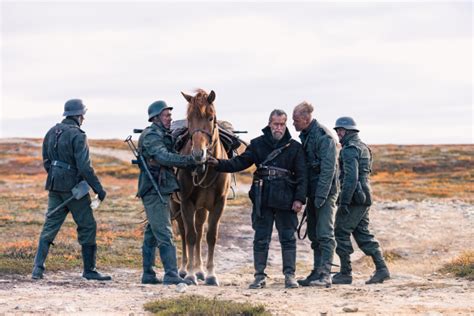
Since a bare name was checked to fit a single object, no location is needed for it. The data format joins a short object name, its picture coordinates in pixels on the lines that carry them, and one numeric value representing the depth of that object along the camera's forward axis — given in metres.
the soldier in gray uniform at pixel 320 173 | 12.30
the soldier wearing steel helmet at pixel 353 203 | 12.84
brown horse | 11.92
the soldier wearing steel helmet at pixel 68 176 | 12.60
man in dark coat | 12.08
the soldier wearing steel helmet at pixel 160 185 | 12.12
